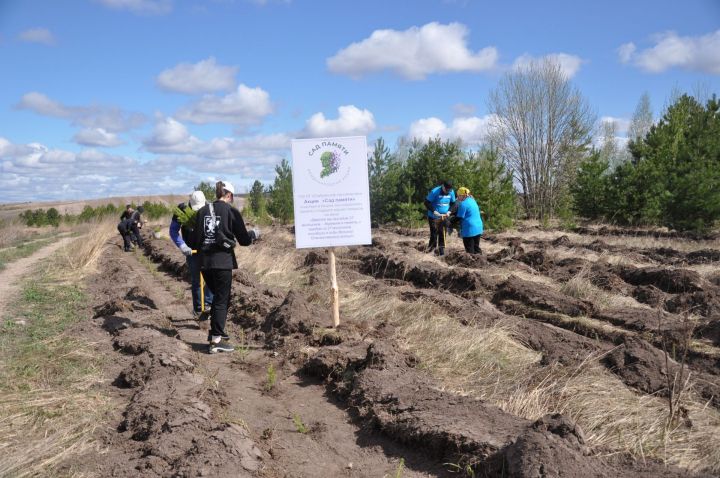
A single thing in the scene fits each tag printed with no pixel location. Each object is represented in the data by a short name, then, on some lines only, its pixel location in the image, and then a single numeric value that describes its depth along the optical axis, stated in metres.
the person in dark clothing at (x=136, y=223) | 20.97
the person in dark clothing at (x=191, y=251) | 8.10
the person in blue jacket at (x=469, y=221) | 12.41
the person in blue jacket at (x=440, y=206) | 13.55
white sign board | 6.99
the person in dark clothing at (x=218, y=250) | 6.76
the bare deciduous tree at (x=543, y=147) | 33.19
